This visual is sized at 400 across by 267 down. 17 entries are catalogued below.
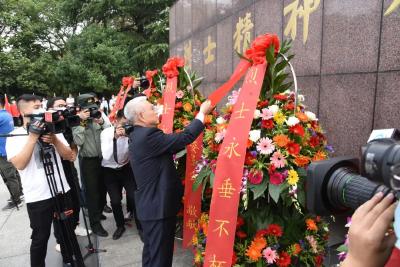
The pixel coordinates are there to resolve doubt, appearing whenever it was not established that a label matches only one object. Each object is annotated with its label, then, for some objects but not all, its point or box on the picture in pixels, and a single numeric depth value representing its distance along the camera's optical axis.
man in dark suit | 2.58
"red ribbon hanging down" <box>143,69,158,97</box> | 4.26
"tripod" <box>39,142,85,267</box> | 2.84
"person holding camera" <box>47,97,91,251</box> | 3.23
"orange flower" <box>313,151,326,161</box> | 2.12
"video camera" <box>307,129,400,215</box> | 0.74
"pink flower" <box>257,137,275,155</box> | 2.02
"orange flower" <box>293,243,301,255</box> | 2.23
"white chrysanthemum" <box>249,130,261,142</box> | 2.06
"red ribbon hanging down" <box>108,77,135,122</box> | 4.62
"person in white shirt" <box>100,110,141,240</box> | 3.91
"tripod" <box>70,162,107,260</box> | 3.67
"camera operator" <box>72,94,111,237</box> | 4.10
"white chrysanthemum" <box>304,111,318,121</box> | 2.16
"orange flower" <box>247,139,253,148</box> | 2.07
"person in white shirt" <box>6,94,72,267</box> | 2.73
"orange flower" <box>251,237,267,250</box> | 2.14
